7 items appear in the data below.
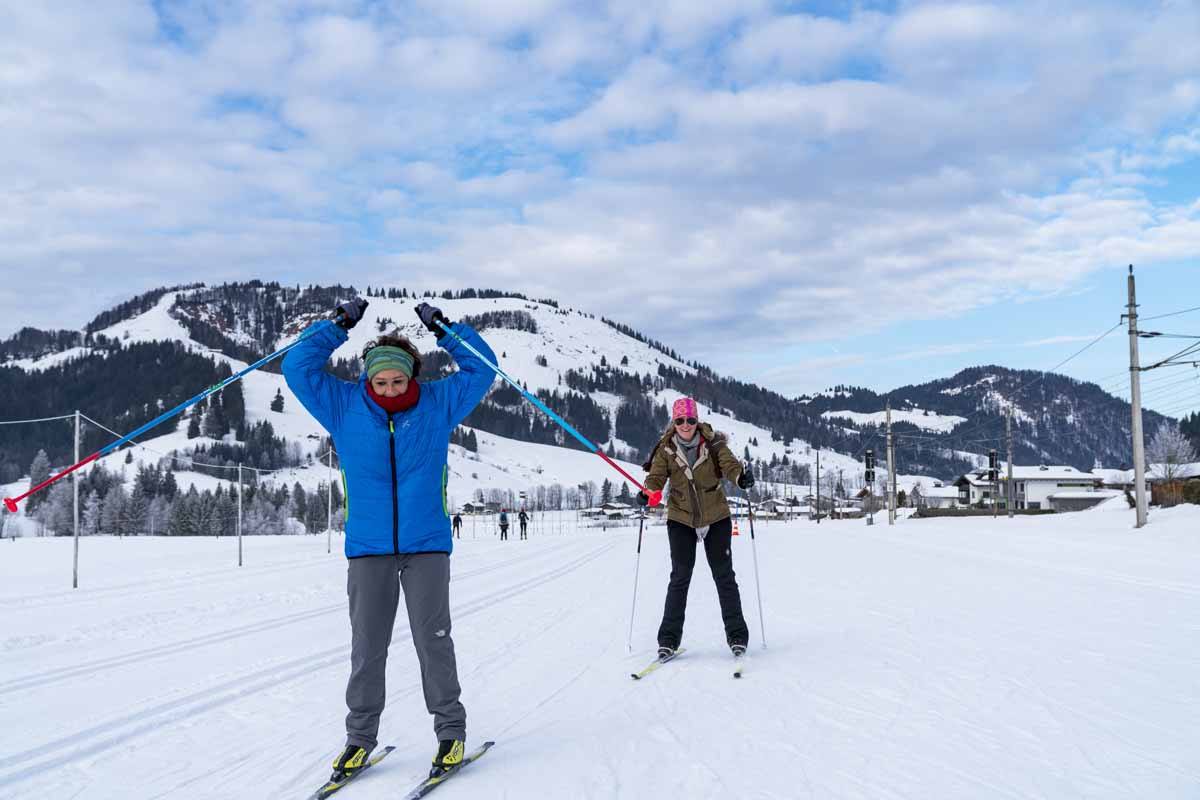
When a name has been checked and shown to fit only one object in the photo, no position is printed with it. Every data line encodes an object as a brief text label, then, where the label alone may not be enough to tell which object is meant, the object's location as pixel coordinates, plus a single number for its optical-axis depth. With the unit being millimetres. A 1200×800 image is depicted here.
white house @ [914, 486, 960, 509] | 132625
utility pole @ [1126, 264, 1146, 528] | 24000
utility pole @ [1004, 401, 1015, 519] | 42944
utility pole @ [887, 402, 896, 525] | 48500
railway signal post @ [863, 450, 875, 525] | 53094
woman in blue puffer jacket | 3996
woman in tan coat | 6516
